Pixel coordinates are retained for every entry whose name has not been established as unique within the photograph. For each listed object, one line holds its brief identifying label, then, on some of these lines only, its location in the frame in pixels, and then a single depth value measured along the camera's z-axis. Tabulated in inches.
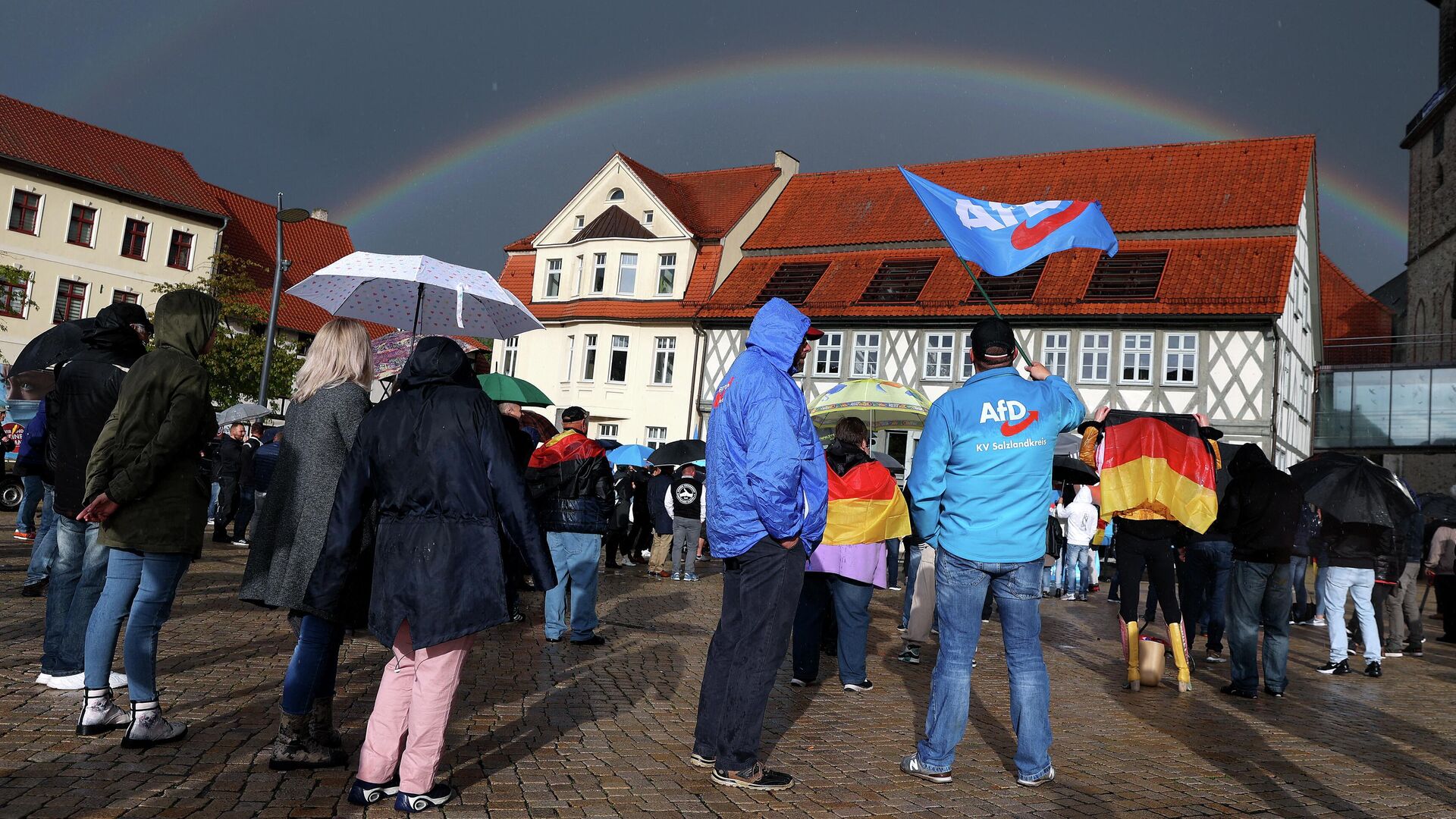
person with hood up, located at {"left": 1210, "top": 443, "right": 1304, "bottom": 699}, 330.6
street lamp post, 777.6
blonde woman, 178.4
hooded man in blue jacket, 189.0
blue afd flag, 353.7
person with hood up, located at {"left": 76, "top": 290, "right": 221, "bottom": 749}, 191.6
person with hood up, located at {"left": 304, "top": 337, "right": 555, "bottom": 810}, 161.5
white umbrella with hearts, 277.3
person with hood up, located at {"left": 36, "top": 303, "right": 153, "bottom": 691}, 226.1
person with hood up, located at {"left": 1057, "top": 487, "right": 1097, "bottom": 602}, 670.5
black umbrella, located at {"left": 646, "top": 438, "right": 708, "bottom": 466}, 647.8
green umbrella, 443.8
